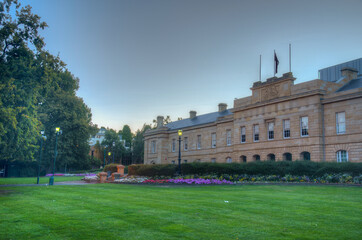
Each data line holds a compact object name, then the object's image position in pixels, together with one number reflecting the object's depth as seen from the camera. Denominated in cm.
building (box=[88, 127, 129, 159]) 9858
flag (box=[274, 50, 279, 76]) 3774
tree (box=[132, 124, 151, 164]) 9181
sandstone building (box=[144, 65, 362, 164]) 3110
